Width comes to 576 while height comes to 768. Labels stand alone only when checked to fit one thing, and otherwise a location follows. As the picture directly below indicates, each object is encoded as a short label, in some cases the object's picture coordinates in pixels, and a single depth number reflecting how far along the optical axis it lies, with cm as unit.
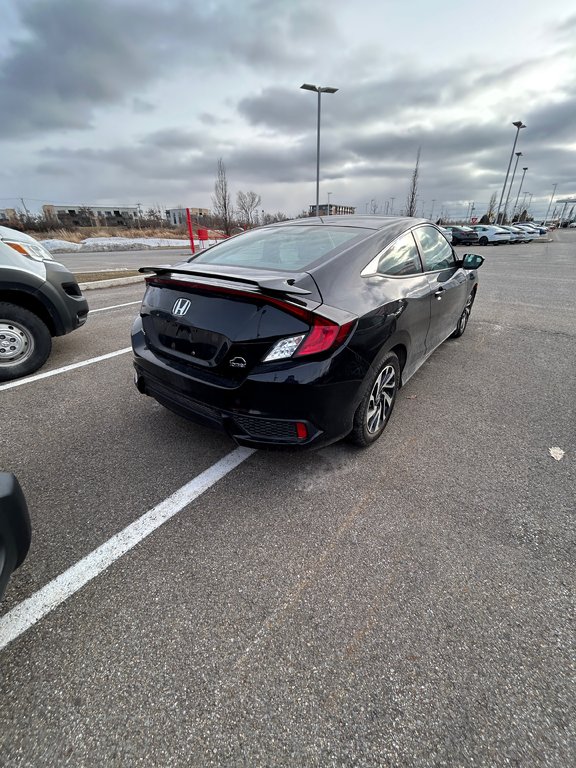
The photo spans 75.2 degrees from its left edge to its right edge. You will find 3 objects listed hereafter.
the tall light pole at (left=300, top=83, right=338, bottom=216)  1855
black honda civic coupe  208
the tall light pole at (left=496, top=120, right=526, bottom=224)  3544
